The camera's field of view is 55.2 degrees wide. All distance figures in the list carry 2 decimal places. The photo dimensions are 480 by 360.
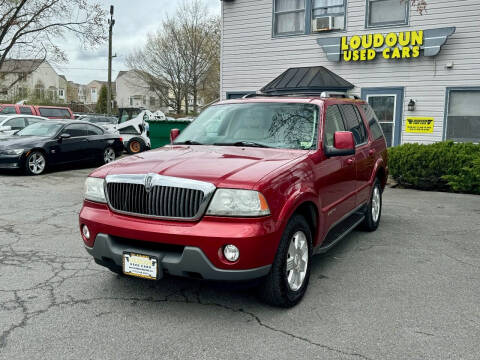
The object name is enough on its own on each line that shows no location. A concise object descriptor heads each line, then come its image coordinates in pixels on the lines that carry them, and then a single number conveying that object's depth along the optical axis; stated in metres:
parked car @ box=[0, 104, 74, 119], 20.75
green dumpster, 15.73
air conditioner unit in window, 13.13
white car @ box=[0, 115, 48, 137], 15.30
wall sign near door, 12.21
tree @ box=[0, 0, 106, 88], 22.39
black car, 11.43
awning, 12.82
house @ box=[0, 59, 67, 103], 25.39
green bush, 9.66
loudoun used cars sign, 11.66
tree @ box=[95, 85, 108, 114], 52.84
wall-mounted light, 12.23
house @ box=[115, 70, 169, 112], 64.62
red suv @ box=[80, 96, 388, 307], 3.31
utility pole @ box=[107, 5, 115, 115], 32.28
